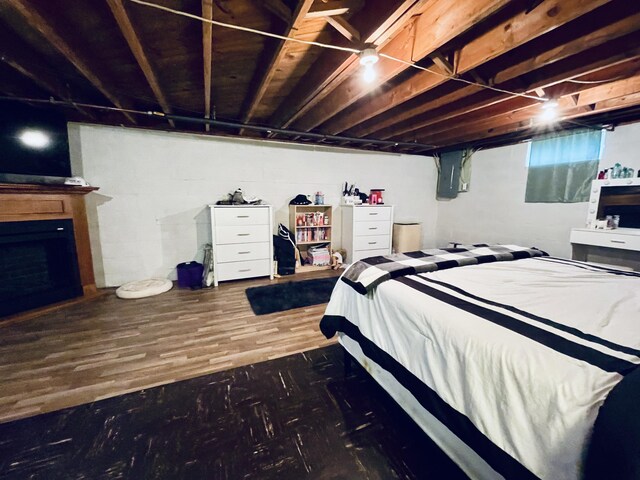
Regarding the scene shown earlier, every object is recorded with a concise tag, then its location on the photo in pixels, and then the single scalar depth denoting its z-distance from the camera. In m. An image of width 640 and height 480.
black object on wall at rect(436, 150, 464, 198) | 4.93
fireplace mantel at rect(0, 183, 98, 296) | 2.44
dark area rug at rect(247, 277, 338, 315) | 2.84
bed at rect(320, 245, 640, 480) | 0.66
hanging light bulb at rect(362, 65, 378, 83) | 1.90
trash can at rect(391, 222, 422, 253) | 4.79
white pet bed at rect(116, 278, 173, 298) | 3.06
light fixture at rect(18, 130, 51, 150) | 2.58
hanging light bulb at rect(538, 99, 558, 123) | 2.45
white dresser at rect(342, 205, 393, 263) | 4.35
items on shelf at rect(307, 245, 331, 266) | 4.32
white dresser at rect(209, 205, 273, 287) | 3.44
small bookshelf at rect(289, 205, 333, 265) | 4.22
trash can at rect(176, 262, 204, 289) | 3.45
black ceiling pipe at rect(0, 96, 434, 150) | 2.54
